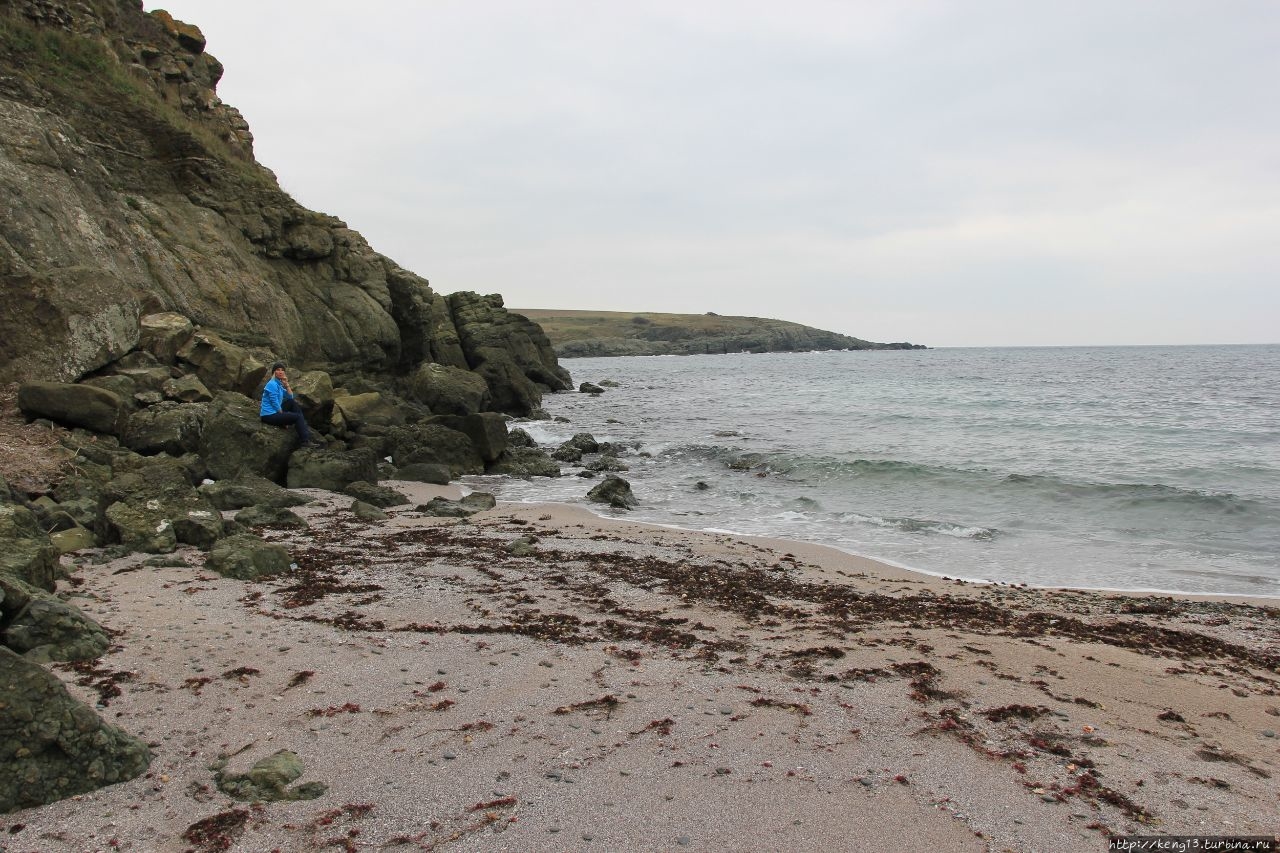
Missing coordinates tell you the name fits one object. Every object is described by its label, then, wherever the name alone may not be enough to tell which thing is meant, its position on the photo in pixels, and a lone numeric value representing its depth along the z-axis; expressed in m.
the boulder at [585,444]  23.83
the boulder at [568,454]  22.58
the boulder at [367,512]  12.12
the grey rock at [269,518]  10.66
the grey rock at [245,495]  11.48
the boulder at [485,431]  19.67
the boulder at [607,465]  20.77
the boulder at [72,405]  11.79
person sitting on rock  14.91
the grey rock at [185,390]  14.24
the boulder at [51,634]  5.02
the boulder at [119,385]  13.23
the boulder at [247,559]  7.92
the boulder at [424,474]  16.98
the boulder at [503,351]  35.63
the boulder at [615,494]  15.78
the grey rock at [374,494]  13.68
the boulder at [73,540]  7.84
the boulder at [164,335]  15.49
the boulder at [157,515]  8.41
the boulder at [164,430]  12.62
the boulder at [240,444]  13.38
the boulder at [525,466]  19.65
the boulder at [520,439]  24.25
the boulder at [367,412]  19.17
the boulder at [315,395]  16.83
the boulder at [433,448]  18.22
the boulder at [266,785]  3.92
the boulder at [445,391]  26.50
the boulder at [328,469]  14.06
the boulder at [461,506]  13.17
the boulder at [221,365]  16.33
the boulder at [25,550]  5.79
